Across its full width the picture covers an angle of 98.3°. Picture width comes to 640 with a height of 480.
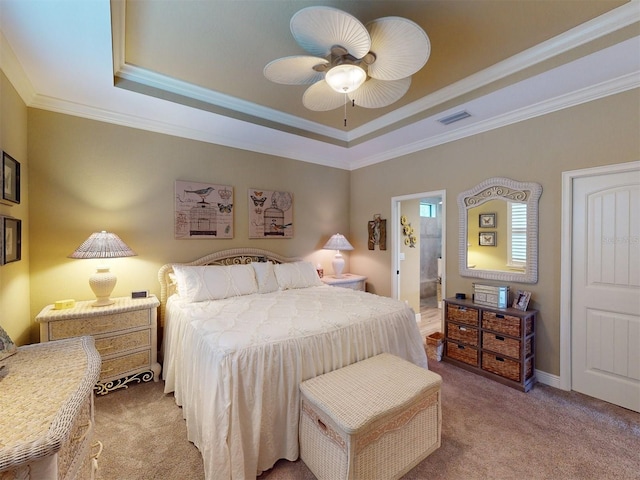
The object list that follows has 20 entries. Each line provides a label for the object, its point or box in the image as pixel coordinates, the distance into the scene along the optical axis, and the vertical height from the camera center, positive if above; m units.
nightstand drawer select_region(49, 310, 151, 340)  2.29 -0.75
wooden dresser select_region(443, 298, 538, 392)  2.61 -1.03
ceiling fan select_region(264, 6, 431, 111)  1.48 +1.15
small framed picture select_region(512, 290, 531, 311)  2.74 -0.60
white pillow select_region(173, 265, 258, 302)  2.79 -0.45
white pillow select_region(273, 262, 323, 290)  3.41 -0.45
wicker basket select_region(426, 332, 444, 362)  3.22 -1.27
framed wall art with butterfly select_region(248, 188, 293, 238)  3.81 +0.37
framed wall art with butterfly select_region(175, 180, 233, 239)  3.28 +0.36
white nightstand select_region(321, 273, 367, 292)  4.08 -0.62
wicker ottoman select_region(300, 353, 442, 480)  1.46 -1.04
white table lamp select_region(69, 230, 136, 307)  2.48 -0.13
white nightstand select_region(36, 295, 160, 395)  2.30 -0.82
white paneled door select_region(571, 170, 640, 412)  2.28 -0.42
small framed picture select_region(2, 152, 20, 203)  1.94 +0.45
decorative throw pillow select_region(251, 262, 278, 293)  3.24 -0.45
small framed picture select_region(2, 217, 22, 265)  1.93 +0.00
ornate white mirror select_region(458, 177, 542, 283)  2.80 +0.11
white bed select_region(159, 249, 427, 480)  1.57 -0.78
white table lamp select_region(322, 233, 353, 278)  4.28 -0.11
